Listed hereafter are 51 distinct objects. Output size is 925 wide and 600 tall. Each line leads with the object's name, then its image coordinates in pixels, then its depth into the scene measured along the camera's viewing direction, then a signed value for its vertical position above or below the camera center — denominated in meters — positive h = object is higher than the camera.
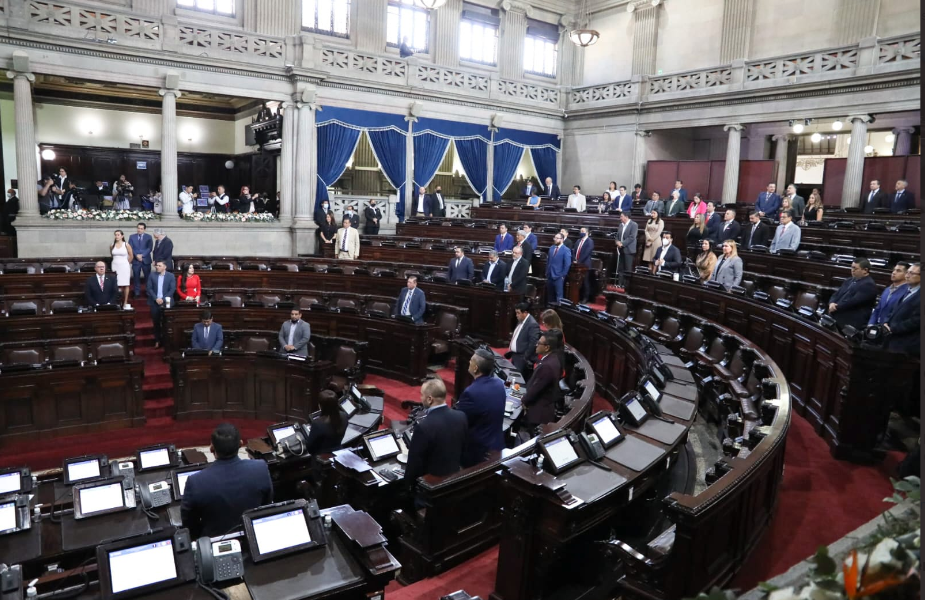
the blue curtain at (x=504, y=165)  20.05 +1.76
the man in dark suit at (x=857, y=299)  6.08 -0.62
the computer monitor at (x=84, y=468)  4.48 -1.90
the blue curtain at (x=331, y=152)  16.28 +1.58
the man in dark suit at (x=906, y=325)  4.99 -0.70
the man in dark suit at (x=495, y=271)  10.23 -0.82
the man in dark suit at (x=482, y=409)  4.45 -1.34
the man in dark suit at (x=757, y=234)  10.73 -0.05
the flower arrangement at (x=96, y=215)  13.01 -0.24
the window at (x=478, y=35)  19.08 +5.64
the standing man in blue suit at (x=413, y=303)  9.12 -1.25
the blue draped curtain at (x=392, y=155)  17.52 +1.71
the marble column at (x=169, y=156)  14.03 +1.13
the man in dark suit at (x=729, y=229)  10.84 +0.01
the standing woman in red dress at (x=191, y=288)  9.55 -1.21
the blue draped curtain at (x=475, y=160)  19.31 +1.82
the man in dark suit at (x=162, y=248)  10.72 -0.71
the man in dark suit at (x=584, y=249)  11.06 -0.44
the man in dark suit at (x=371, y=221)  16.30 -0.15
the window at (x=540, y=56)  20.70 +5.50
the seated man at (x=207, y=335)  8.16 -1.64
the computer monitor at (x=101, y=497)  3.90 -1.83
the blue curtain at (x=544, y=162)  20.78 +1.98
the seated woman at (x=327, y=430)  5.04 -1.73
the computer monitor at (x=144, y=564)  2.37 -1.39
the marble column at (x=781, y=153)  18.22 +2.28
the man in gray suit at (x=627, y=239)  11.89 -0.26
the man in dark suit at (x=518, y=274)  9.89 -0.83
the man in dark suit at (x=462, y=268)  10.48 -0.82
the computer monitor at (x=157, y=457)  4.78 -1.93
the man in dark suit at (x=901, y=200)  12.59 +0.76
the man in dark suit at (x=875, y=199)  13.02 +0.78
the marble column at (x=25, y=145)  12.46 +1.11
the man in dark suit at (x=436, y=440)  4.02 -1.41
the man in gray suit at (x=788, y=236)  10.02 -0.06
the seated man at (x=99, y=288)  9.09 -1.21
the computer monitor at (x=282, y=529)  2.73 -1.41
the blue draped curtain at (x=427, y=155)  18.27 +1.82
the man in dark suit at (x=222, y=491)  3.51 -1.58
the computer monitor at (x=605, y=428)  3.98 -1.30
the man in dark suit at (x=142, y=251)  10.86 -0.79
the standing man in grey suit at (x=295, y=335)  8.34 -1.64
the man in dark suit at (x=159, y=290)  9.12 -1.22
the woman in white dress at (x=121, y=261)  10.38 -0.93
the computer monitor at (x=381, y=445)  4.65 -1.71
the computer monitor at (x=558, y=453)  3.55 -1.32
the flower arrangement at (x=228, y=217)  14.42 -0.20
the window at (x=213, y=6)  14.80 +4.79
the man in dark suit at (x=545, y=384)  5.10 -1.31
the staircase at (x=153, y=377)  7.96 -2.31
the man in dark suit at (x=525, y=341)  6.73 -1.29
